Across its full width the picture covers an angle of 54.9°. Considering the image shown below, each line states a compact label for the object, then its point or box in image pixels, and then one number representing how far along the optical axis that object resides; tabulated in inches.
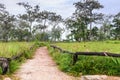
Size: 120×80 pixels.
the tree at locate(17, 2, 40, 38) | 1189.1
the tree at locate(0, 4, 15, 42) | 1206.9
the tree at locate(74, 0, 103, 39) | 1077.7
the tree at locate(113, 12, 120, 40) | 1199.9
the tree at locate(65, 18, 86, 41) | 1073.8
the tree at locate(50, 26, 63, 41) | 1486.9
